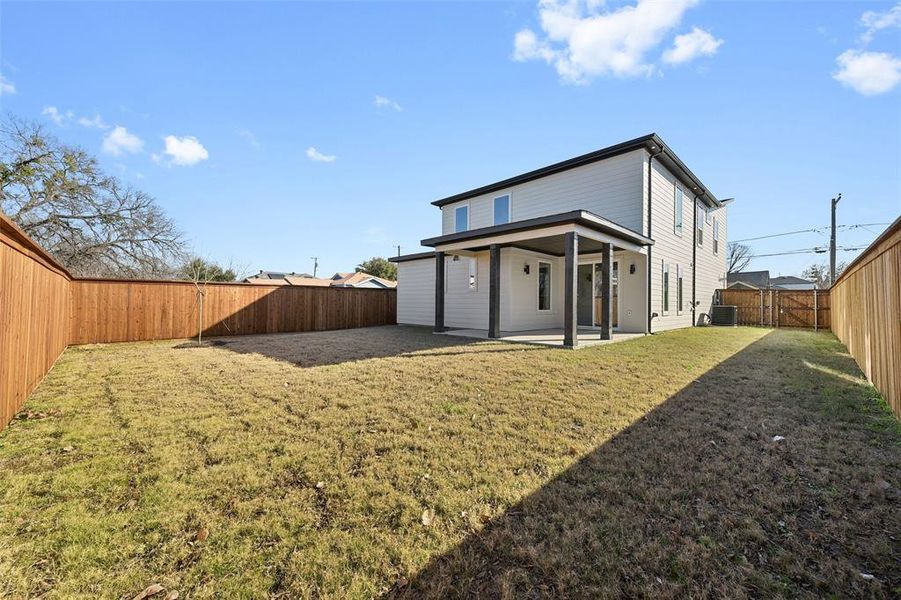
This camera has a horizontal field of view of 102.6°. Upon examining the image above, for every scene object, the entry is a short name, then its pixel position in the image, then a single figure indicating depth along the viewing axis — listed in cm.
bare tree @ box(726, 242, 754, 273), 4113
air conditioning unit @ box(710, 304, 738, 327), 1454
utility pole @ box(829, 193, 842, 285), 1839
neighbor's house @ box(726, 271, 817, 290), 3578
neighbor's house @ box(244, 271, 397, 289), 3234
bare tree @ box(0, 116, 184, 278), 1281
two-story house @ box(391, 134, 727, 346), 934
